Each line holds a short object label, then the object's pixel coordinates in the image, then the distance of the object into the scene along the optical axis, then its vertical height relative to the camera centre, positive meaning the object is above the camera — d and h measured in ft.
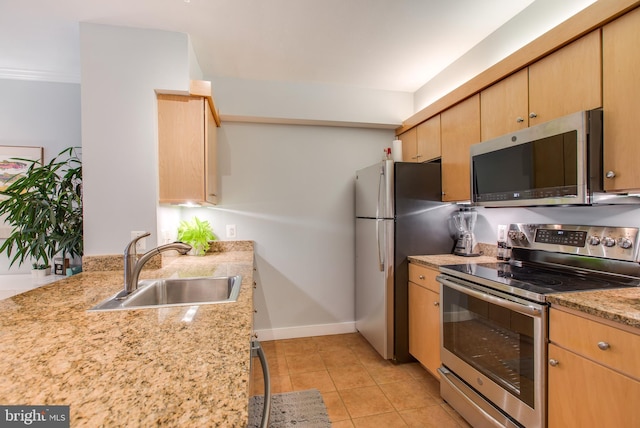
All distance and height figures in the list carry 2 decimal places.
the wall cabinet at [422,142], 8.06 +2.09
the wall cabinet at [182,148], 6.57 +1.47
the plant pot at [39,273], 7.12 -1.44
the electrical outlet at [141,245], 6.22 -0.68
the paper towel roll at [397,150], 9.40 +1.98
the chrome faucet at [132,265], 4.39 -0.79
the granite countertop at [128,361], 1.69 -1.14
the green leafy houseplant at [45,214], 6.42 -0.01
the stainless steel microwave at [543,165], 4.32 +0.80
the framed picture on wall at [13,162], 8.02 +1.43
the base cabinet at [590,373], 3.12 -1.92
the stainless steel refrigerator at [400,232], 7.55 -0.55
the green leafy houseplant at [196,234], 8.04 -0.60
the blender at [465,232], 7.42 -0.55
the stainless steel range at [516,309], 4.22 -1.63
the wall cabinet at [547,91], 4.43 +2.12
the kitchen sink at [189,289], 5.08 -1.36
